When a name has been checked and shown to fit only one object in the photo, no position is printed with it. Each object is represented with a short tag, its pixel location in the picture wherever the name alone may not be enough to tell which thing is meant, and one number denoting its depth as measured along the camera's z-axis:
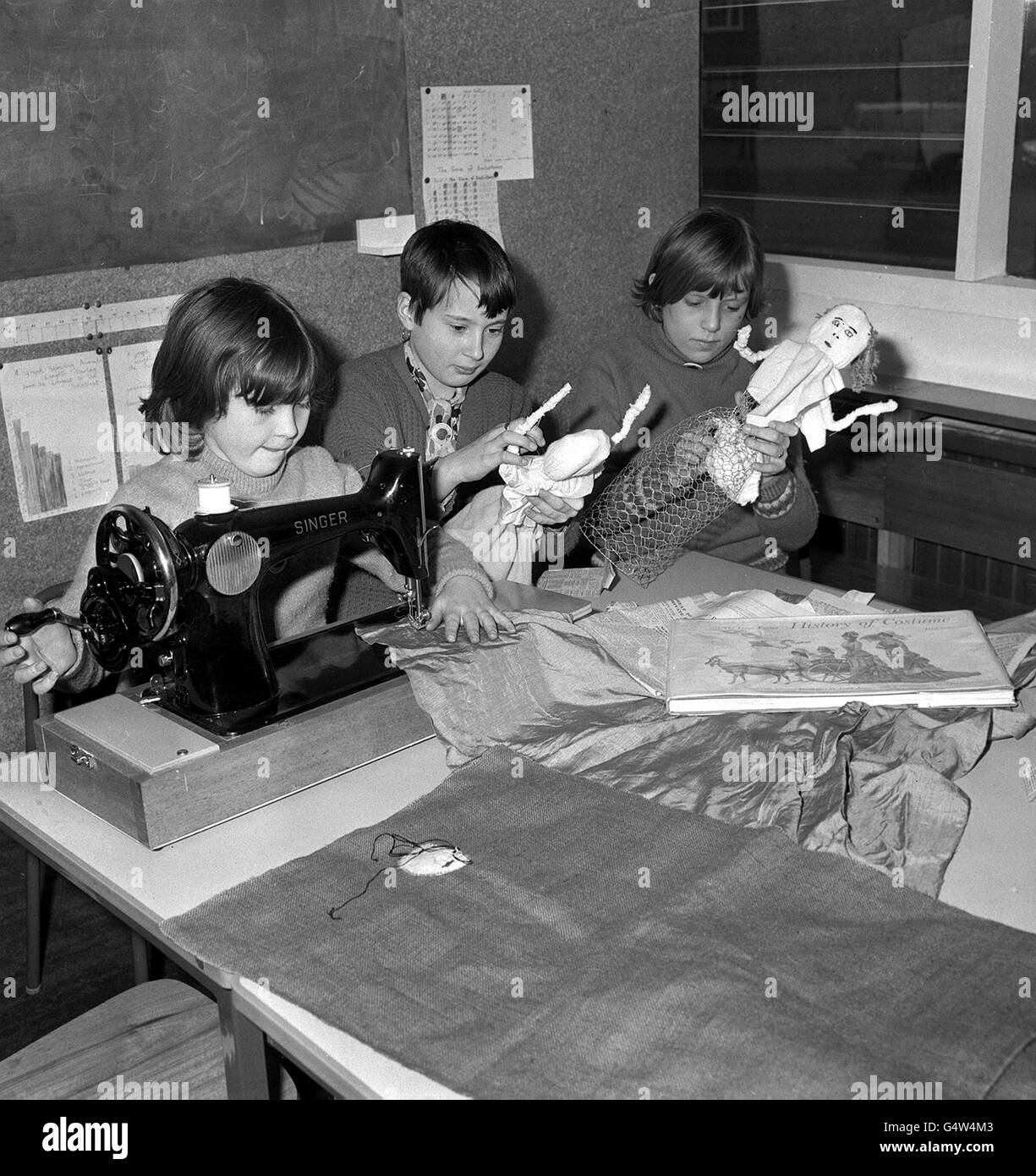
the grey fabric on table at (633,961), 0.83
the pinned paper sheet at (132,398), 1.98
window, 2.79
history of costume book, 1.25
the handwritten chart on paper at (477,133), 2.37
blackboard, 1.84
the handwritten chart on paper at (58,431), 1.89
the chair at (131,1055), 1.12
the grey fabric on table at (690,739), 1.11
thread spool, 1.19
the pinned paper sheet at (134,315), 1.95
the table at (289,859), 0.88
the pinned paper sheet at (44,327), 1.86
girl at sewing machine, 1.46
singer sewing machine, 1.13
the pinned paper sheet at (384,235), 2.28
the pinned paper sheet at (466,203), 2.40
